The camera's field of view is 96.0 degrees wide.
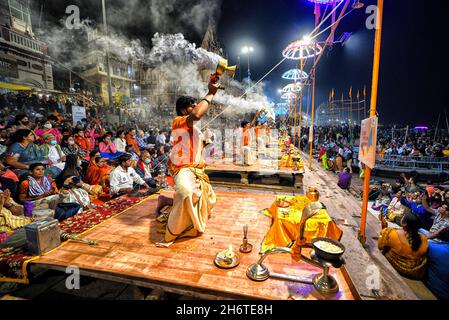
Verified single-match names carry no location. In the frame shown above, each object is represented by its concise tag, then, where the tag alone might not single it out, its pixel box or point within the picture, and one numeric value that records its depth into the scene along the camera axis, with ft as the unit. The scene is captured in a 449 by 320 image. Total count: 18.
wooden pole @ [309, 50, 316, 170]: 29.37
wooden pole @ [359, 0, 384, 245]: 10.40
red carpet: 9.78
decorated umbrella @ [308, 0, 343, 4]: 20.36
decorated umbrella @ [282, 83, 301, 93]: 75.92
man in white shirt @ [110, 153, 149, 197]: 19.44
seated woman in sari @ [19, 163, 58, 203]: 15.14
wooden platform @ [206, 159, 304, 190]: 24.29
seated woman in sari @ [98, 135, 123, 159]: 28.55
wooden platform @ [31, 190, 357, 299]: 7.94
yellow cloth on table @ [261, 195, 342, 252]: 10.78
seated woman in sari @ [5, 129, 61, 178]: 19.10
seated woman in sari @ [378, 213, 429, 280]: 12.28
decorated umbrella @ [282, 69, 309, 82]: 53.78
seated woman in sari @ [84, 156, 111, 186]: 21.29
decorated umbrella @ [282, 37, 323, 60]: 26.61
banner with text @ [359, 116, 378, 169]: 10.55
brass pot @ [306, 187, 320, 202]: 11.74
